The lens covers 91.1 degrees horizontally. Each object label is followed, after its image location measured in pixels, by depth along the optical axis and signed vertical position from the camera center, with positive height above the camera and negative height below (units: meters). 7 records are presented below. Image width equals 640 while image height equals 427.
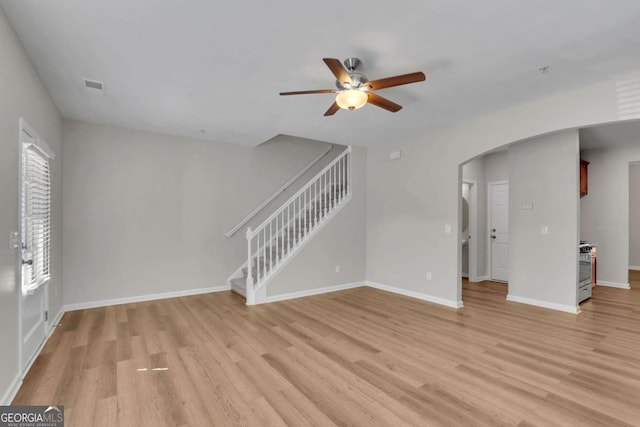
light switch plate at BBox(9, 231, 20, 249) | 2.33 -0.19
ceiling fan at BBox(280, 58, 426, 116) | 2.48 +1.08
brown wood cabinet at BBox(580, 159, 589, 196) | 5.86 +0.71
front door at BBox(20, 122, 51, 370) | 2.64 -0.25
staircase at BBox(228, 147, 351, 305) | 4.83 -0.37
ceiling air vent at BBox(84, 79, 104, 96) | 3.21 +1.36
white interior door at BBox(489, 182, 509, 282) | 6.29 -0.31
